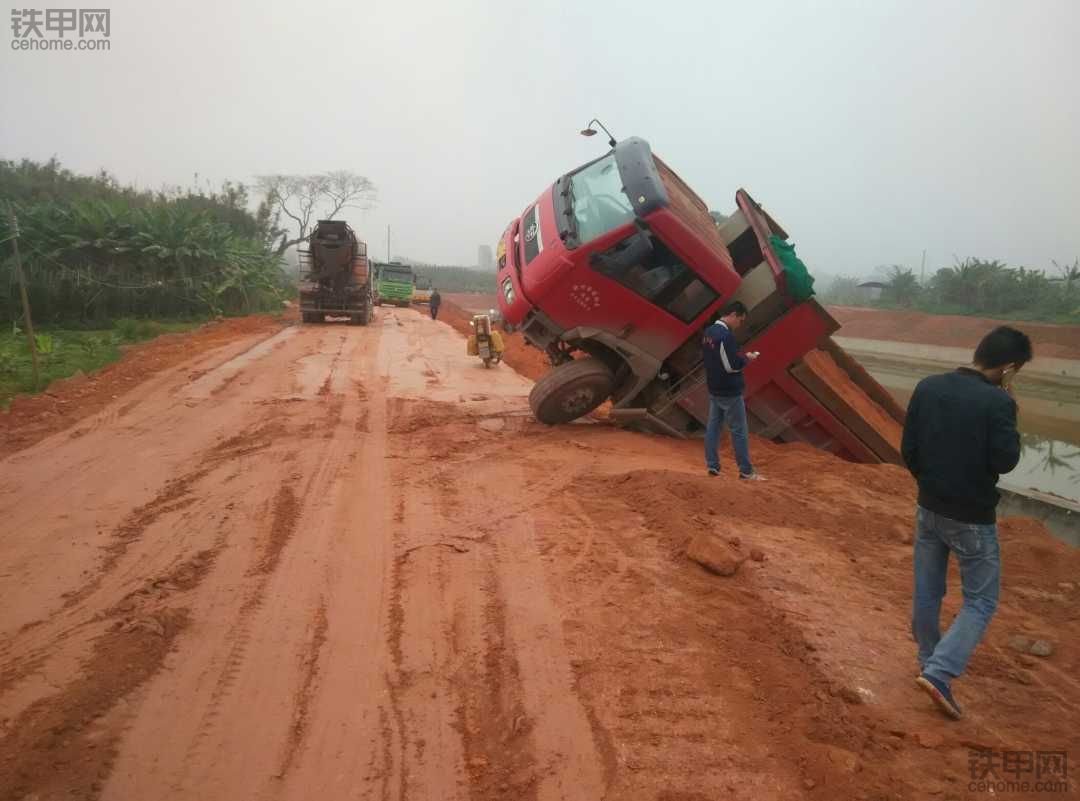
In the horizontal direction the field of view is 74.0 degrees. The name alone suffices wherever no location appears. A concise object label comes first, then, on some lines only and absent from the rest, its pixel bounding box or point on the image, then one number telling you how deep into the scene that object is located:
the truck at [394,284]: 34.78
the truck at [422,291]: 39.12
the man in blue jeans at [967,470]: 3.22
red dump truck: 7.31
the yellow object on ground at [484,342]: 13.76
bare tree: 54.47
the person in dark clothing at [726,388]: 6.38
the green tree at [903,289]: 39.15
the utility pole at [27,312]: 9.66
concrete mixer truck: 21.53
